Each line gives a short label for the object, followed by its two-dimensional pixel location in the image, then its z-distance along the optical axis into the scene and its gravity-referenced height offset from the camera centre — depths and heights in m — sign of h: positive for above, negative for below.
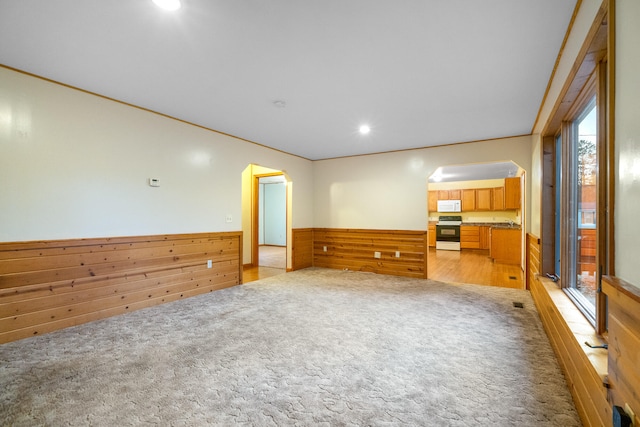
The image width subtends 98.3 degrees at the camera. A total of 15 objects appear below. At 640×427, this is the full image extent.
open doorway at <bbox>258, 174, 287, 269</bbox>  10.23 +0.08
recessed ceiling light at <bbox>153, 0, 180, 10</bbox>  1.66 +1.28
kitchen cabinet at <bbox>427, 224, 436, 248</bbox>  9.61 -0.62
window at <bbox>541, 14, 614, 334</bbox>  1.47 +0.23
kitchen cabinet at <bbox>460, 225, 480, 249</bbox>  9.10 -0.67
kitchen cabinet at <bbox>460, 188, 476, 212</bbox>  9.39 +0.58
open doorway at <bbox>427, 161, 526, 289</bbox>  6.39 -0.16
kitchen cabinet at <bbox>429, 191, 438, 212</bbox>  10.05 +0.57
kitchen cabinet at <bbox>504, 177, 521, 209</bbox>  7.23 +0.63
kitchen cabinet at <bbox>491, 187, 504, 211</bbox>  8.80 +0.57
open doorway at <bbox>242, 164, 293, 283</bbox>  5.82 -0.44
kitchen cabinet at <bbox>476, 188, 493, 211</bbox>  9.10 +0.60
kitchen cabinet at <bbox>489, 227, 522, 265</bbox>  6.41 -0.67
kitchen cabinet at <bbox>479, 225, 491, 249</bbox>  8.93 -0.66
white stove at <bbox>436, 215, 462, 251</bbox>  9.19 -0.58
